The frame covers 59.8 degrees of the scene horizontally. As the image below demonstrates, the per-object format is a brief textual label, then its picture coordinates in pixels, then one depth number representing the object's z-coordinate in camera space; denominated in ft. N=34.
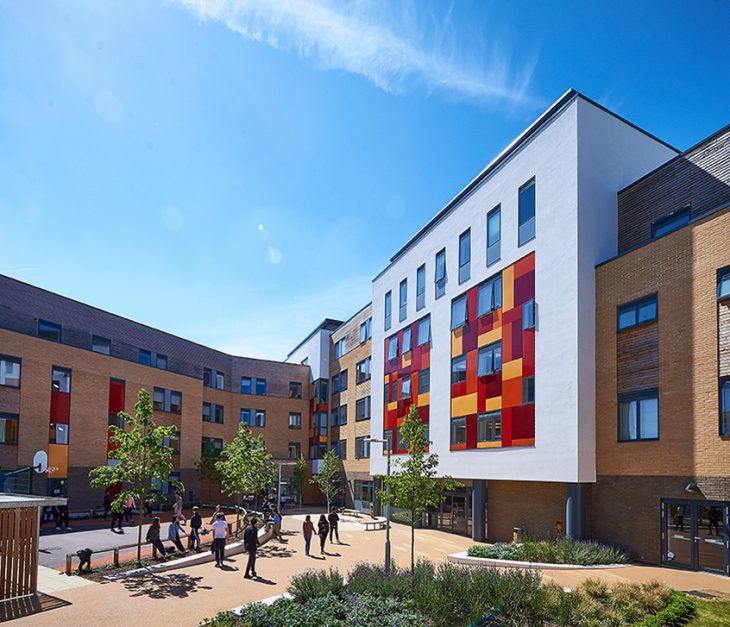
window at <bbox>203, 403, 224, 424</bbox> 172.35
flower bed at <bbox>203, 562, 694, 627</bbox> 42.83
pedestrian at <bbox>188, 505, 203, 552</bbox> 78.48
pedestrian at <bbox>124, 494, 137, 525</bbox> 107.96
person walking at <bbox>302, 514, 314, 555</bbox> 80.50
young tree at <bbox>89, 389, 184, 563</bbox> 72.13
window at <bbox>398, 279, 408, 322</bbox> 131.44
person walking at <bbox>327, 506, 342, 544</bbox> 93.76
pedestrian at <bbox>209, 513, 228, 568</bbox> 70.79
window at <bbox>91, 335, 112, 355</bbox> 129.59
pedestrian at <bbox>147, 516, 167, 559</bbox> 73.20
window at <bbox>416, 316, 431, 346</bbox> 119.34
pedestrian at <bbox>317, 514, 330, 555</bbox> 81.97
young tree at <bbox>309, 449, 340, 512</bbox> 149.18
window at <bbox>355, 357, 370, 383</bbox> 155.63
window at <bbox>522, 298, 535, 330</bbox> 86.89
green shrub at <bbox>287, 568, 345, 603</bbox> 50.29
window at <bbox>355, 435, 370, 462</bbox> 152.25
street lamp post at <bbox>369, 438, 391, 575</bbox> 61.56
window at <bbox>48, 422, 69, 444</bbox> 112.68
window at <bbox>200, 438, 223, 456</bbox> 160.25
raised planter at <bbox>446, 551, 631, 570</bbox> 66.64
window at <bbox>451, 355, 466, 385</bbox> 105.30
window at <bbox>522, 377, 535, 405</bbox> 86.22
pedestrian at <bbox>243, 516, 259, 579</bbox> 64.87
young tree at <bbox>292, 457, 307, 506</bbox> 166.78
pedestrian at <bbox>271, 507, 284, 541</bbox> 97.01
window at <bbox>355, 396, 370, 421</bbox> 153.84
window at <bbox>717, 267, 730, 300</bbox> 62.89
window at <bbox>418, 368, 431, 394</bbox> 118.47
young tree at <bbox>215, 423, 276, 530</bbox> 102.68
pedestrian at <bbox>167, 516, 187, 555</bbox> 76.56
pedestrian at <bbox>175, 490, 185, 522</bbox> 110.52
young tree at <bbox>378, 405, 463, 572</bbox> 61.57
